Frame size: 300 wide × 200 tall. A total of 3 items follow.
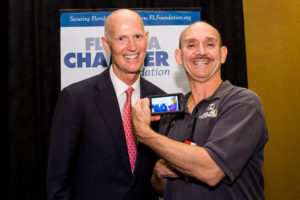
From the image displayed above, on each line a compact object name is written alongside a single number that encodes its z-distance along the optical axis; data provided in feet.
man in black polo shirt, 4.19
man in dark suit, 5.43
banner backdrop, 9.57
